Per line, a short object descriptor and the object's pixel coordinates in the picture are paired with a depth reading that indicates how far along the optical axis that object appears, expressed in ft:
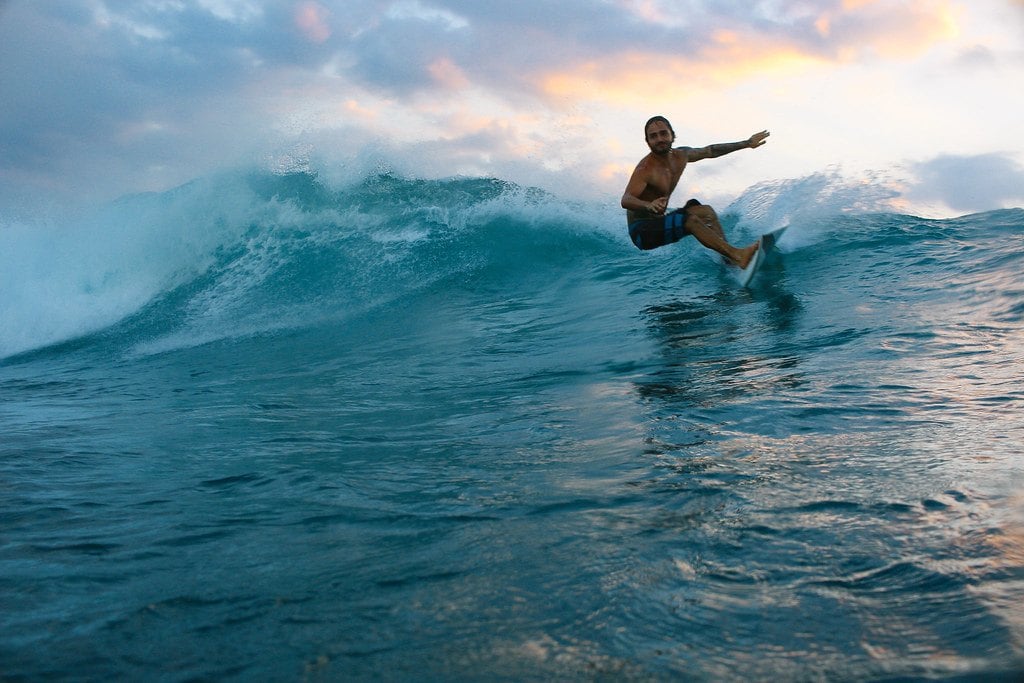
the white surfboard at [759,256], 24.22
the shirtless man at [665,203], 24.13
